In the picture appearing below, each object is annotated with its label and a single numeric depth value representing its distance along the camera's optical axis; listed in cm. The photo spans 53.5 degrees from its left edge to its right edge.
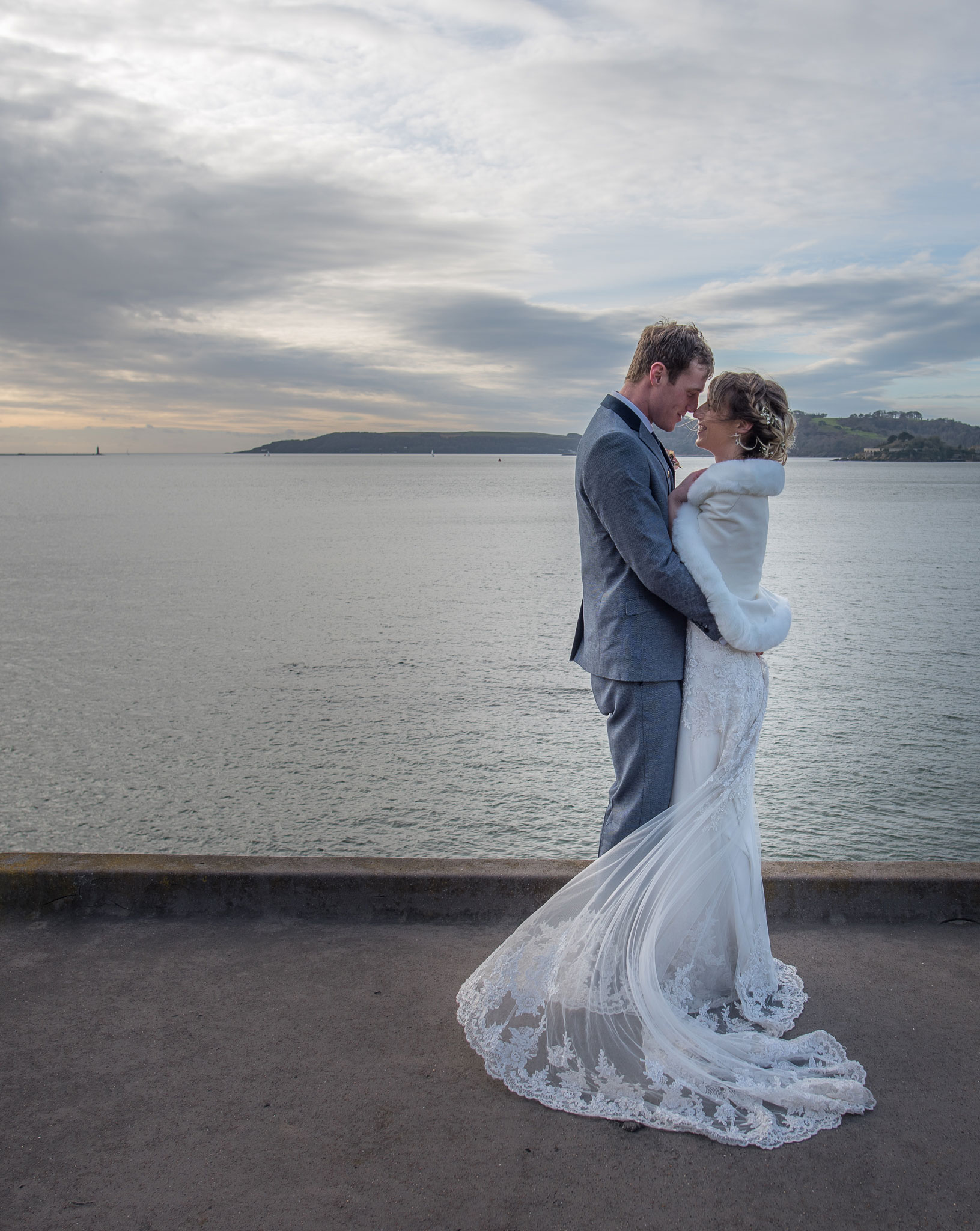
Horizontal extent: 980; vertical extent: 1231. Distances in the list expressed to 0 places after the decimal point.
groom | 296
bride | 276
